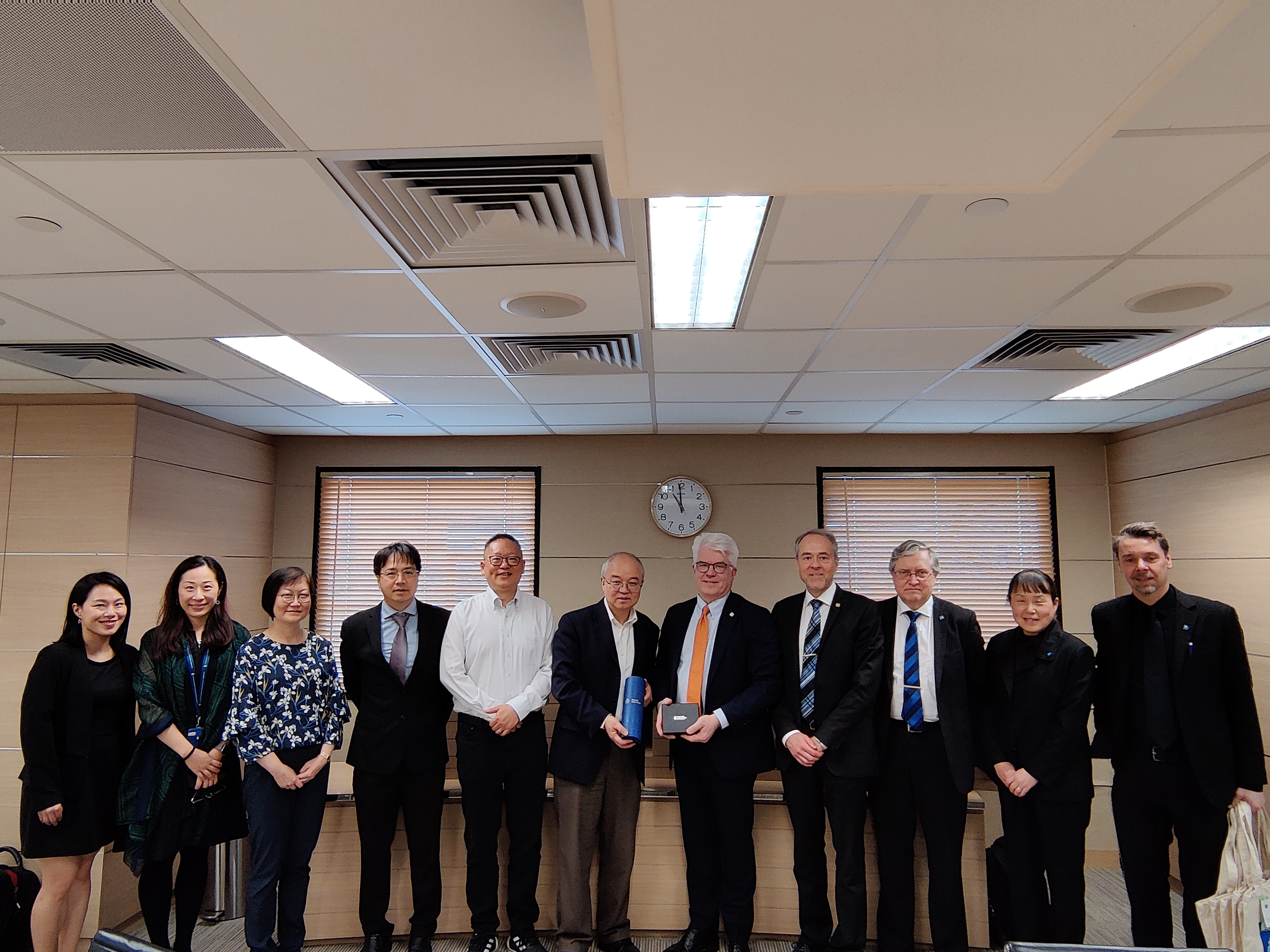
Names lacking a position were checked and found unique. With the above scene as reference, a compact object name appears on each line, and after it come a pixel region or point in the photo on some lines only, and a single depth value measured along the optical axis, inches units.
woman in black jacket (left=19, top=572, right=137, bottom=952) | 122.4
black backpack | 130.7
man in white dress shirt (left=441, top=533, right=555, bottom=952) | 139.8
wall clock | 233.6
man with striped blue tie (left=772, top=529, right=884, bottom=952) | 135.3
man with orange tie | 136.9
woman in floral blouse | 124.6
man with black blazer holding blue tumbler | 138.3
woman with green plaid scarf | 124.5
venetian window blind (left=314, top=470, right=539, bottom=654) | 237.3
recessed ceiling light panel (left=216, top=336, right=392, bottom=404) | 138.5
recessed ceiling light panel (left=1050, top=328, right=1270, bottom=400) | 133.1
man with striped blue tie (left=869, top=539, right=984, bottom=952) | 135.4
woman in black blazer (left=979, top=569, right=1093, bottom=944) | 131.1
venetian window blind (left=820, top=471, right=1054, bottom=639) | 231.8
